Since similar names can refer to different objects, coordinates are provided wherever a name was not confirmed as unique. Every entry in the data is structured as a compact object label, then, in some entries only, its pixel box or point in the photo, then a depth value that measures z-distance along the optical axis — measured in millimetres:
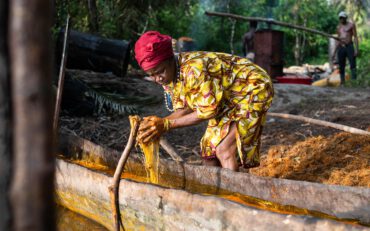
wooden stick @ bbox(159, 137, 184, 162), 4215
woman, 3213
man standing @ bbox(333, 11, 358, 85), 10750
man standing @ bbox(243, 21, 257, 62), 12086
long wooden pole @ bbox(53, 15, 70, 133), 4328
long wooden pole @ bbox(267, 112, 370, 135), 4527
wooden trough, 2518
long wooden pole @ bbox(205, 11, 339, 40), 10016
